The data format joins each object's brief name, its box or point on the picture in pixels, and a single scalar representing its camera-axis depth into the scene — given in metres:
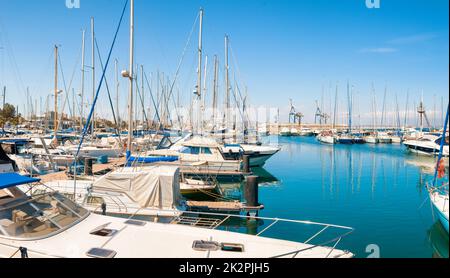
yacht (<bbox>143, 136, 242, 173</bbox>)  24.48
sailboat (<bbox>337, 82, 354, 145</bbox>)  72.12
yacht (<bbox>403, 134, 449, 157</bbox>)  46.16
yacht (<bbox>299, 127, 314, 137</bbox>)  120.96
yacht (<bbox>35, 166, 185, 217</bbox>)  11.77
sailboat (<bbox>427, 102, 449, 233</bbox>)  10.91
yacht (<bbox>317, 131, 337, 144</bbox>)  72.74
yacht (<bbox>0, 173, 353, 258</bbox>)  5.89
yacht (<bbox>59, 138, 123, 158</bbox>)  28.14
